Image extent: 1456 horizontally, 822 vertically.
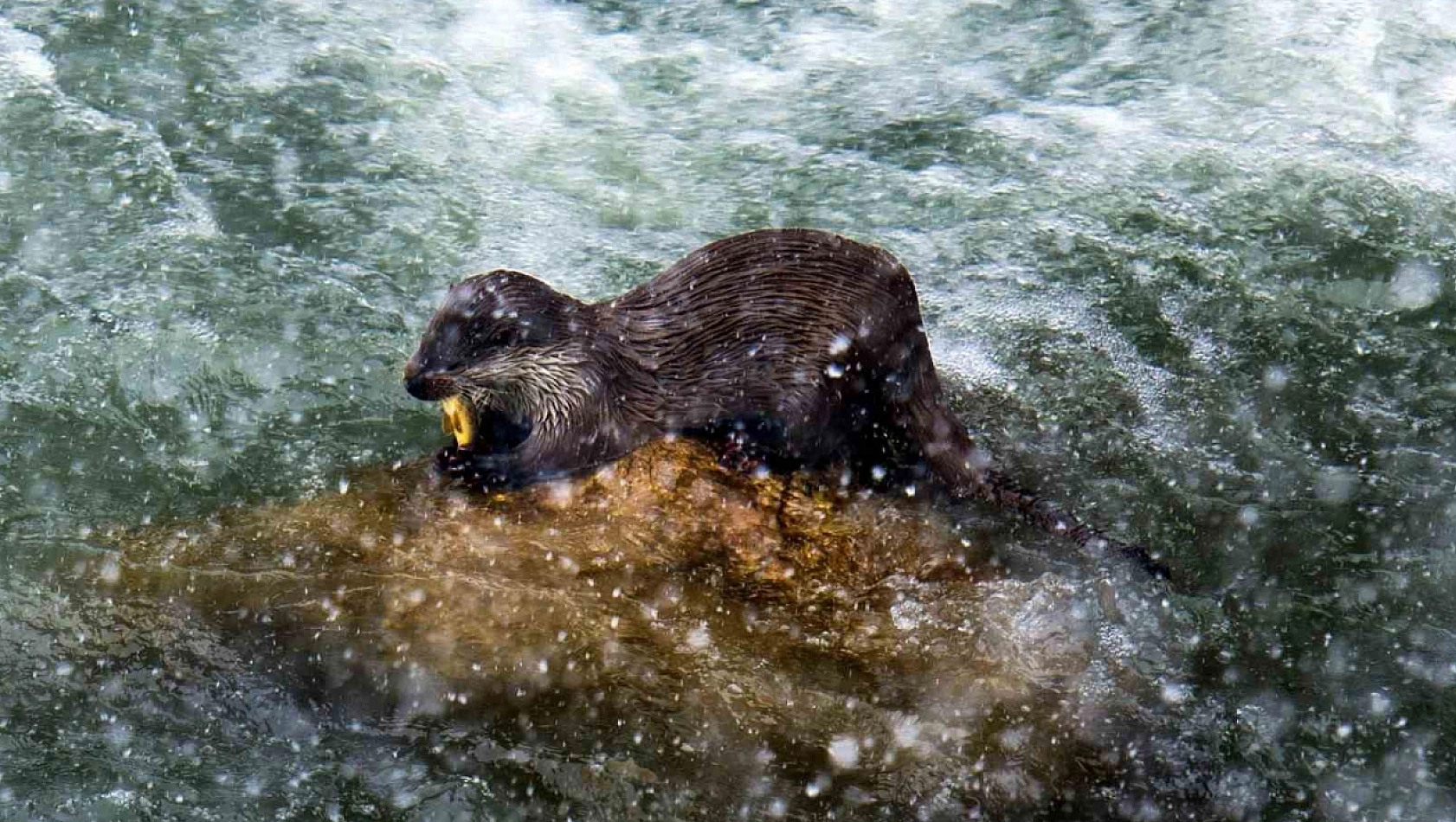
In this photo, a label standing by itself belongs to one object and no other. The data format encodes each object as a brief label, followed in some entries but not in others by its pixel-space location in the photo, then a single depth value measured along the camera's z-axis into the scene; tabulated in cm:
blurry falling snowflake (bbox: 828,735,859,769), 773
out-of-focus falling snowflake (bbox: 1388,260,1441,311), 1251
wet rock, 771
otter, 860
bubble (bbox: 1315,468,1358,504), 1020
